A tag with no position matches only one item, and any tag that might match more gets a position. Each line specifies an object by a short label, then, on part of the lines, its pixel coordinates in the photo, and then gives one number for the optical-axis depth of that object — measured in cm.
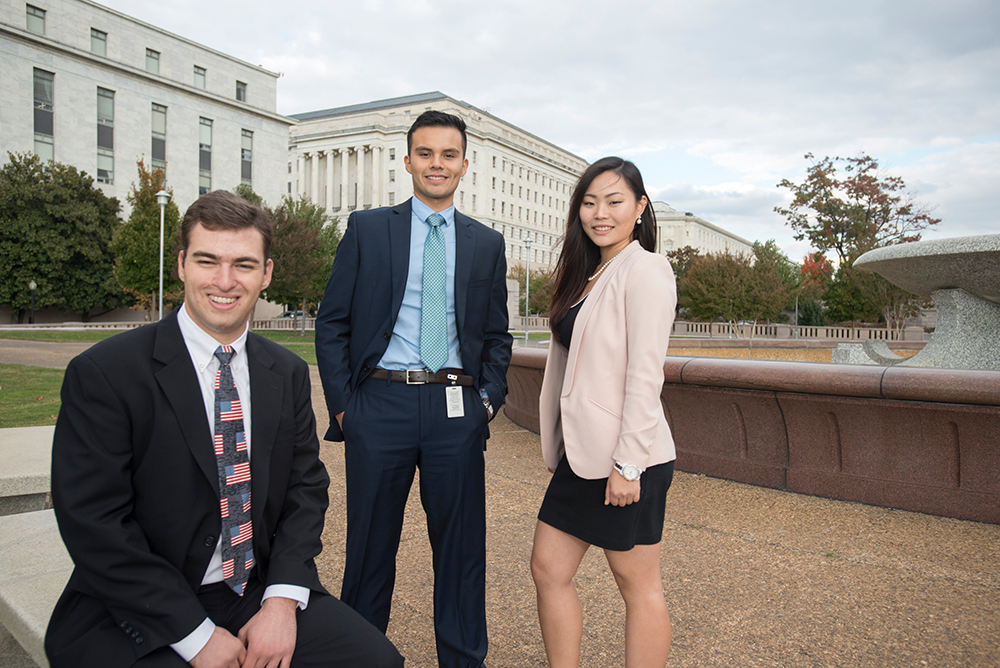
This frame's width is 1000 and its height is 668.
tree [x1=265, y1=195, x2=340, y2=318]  3218
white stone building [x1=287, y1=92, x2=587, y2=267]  8638
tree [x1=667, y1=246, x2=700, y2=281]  5162
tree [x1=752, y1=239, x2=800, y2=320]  3558
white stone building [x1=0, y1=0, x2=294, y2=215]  4084
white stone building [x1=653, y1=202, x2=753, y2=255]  13088
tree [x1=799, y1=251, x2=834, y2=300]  4159
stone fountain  774
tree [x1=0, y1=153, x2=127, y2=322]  3650
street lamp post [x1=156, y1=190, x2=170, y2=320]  2658
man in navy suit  269
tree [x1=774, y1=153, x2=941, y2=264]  4100
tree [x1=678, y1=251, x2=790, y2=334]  3434
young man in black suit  167
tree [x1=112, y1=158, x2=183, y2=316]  2889
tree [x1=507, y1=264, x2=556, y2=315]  4729
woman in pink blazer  222
